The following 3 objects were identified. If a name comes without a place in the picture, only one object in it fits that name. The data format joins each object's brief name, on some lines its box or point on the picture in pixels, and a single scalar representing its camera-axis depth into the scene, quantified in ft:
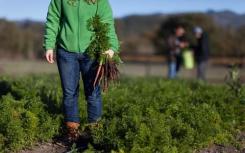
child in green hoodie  23.30
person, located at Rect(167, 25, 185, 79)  64.90
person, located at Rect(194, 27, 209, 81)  63.77
